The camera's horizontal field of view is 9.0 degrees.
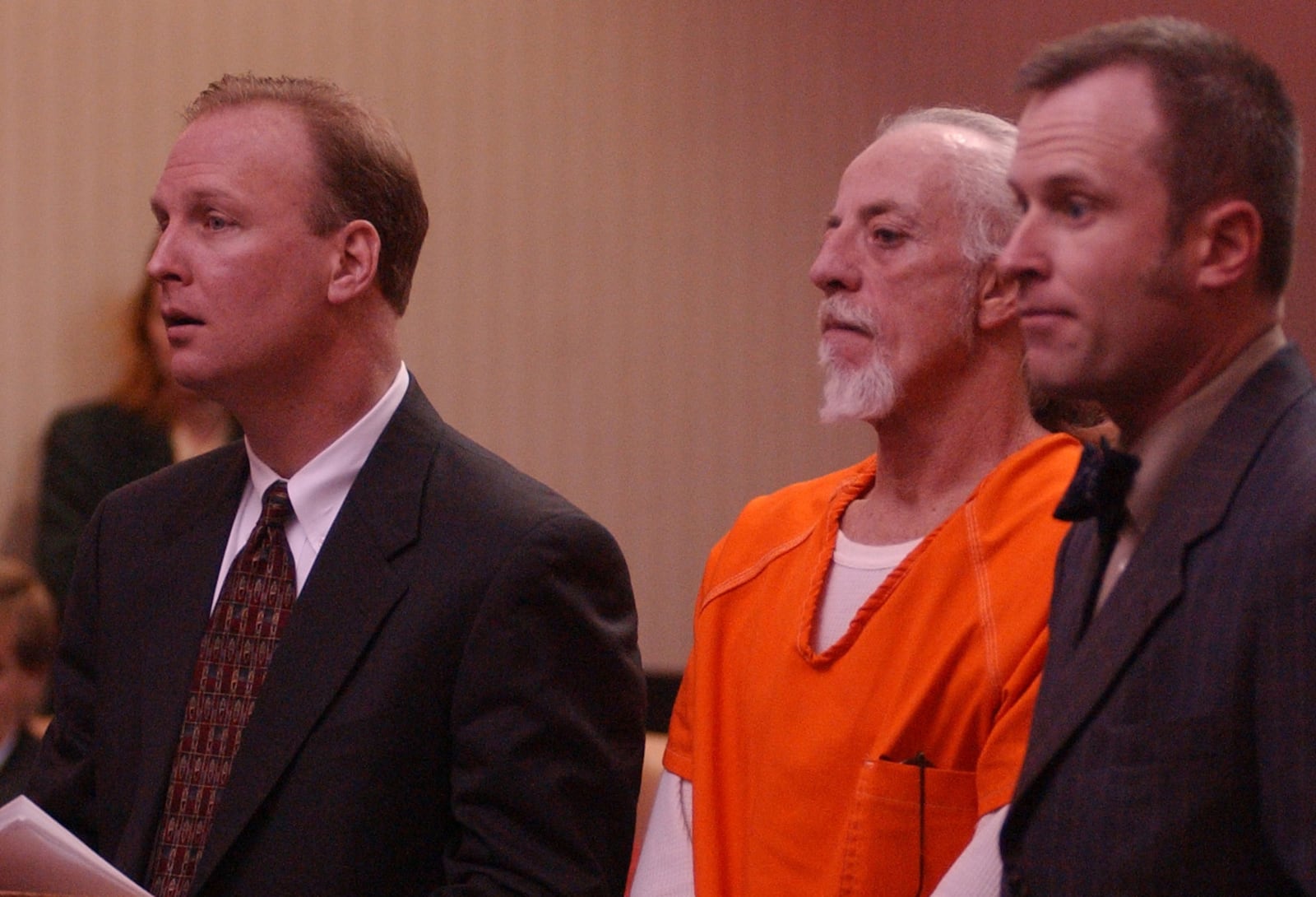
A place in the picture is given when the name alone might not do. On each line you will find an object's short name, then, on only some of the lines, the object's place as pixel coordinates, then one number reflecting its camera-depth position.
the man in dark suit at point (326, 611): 5.90
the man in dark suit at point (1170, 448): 5.56
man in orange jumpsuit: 5.90
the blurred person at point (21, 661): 6.74
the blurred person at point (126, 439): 7.16
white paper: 5.82
